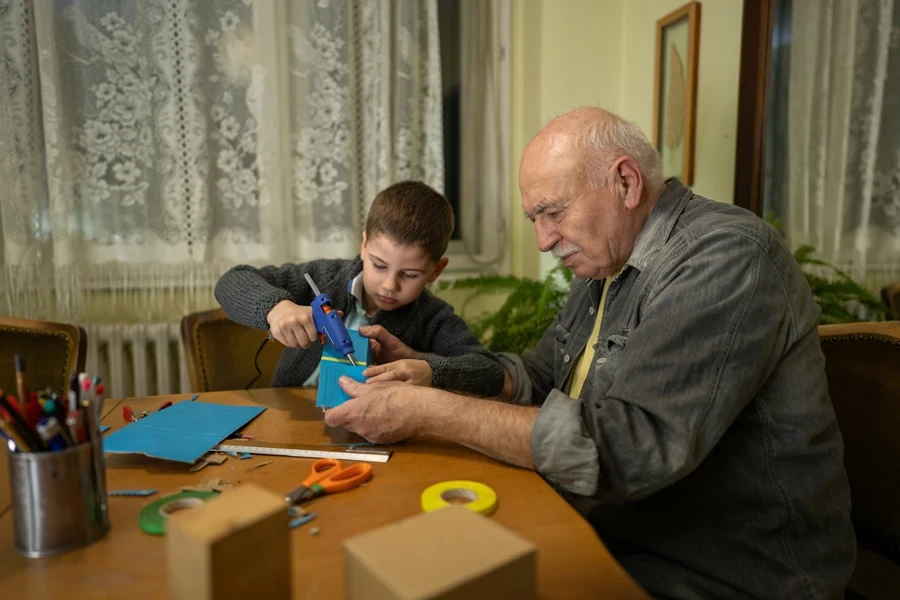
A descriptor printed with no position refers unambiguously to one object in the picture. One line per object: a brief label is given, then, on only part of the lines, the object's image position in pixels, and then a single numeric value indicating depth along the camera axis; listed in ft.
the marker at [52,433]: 2.37
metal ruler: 3.56
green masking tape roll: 2.69
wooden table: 2.32
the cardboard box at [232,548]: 1.83
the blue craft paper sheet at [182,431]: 3.52
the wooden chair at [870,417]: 3.93
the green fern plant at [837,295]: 6.48
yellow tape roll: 2.91
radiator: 7.85
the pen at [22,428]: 2.37
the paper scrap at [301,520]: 2.77
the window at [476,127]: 8.83
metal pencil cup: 2.43
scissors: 3.02
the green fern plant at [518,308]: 7.97
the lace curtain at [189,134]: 7.44
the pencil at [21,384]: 2.50
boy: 4.54
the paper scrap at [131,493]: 3.07
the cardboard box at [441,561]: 1.65
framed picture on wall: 7.53
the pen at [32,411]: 2.44
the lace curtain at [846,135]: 6.14
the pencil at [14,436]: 2.36
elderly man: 3.12
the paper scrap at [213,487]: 3.10
